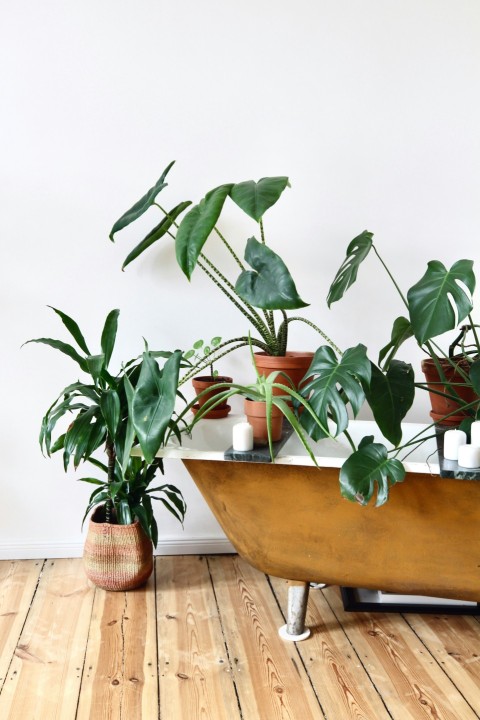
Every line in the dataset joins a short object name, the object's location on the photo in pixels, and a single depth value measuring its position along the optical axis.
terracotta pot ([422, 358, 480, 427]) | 2.13
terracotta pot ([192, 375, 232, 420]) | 2.42
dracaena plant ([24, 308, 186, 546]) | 1.87
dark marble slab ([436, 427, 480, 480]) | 1.80
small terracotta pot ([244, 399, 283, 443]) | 2.03
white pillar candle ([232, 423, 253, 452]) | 1.96
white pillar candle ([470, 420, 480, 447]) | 1.86
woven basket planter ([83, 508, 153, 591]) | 2.40
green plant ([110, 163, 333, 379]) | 1.89
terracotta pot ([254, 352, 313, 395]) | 2.26
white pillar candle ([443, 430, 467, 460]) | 1.88
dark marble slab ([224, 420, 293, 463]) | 1.93
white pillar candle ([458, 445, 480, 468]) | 1.82
